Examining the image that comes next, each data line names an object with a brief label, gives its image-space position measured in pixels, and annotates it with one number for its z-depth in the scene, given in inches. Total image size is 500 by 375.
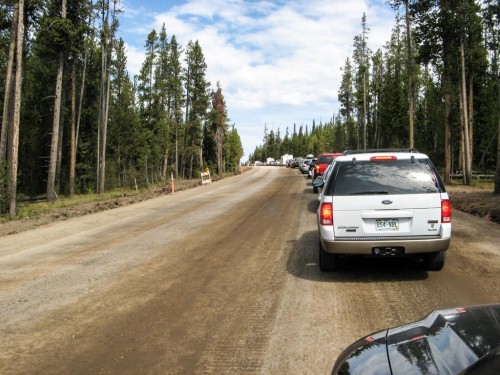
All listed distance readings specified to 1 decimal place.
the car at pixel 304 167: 1779.0
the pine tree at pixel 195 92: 2437.3
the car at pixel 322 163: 882.1
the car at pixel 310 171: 1353.6
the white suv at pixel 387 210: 243.4
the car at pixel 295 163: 2770.2
